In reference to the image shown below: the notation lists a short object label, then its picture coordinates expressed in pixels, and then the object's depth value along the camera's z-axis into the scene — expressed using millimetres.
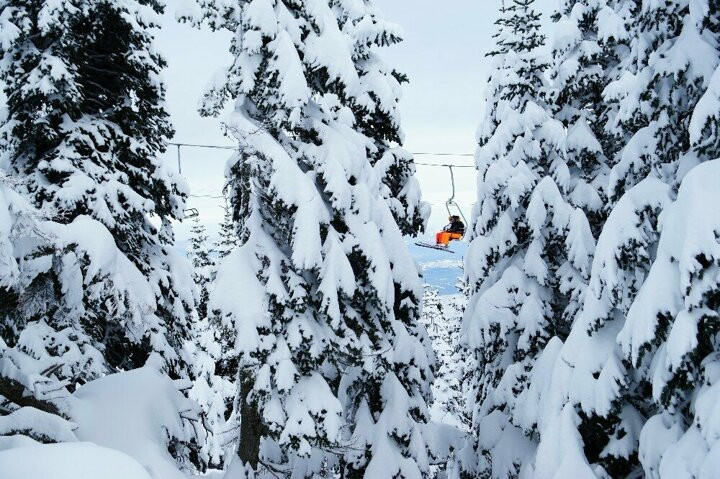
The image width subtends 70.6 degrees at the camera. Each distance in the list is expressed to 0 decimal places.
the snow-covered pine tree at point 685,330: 4691
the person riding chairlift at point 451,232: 18812
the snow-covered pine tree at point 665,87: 5812
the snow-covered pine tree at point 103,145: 9055
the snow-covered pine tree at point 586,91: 12625
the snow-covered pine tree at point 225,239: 26284
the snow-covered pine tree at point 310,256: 8234
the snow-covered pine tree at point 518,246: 12273
